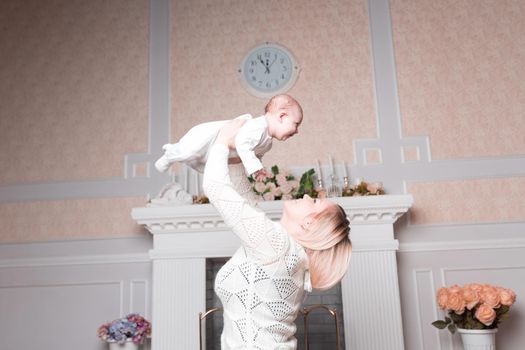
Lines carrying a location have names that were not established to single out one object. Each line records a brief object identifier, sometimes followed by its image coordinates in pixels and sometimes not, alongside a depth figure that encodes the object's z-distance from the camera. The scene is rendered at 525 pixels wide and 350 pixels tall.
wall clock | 4.18
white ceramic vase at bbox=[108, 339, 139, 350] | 3.52
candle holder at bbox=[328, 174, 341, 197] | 3.66
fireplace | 3.35
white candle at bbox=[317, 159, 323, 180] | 3.89
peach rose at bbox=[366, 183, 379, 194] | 3.56
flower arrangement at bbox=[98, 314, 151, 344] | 3.50
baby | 1.27
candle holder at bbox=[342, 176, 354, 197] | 3.58
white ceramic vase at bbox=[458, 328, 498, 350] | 3.18
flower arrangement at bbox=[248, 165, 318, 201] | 3.58
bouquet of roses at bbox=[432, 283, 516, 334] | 3.11
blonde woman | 1.23
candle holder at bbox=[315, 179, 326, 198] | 3.47
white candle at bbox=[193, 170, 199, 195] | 3.95
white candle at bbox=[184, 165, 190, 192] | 3.98
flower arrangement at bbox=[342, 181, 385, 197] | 3.57
